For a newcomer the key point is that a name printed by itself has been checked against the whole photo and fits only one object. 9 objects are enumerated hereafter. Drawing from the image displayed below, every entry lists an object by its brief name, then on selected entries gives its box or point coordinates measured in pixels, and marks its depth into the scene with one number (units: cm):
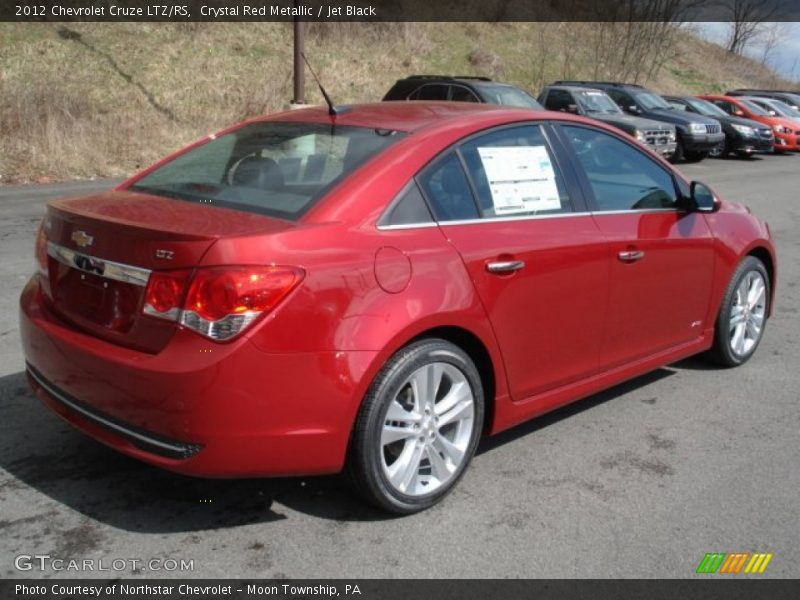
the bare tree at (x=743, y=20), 6538
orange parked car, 2670
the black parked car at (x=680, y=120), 2142
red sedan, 307
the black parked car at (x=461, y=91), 1544
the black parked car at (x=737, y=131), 2430
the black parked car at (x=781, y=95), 3416
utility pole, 1561
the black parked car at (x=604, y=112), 1903
